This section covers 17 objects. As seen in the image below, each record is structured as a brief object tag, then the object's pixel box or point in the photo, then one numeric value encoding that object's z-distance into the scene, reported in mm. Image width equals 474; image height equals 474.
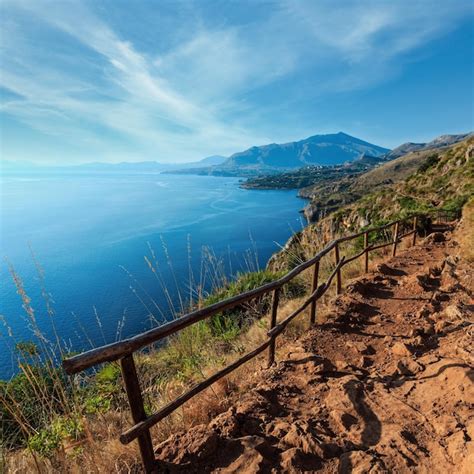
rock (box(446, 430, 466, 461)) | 2037
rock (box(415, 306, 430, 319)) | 4439
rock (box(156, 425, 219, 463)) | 2205
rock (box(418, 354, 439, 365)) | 3186
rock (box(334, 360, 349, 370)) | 3449
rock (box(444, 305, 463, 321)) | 4090
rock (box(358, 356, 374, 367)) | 3493
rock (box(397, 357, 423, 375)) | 3154
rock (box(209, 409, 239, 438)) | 2416
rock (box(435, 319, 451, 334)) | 3885
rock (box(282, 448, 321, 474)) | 2057
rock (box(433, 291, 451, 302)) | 4879
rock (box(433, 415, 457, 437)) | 2270
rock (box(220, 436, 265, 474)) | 2066
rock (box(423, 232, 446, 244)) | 9202
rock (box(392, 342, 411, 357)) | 3512
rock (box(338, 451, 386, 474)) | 2014
